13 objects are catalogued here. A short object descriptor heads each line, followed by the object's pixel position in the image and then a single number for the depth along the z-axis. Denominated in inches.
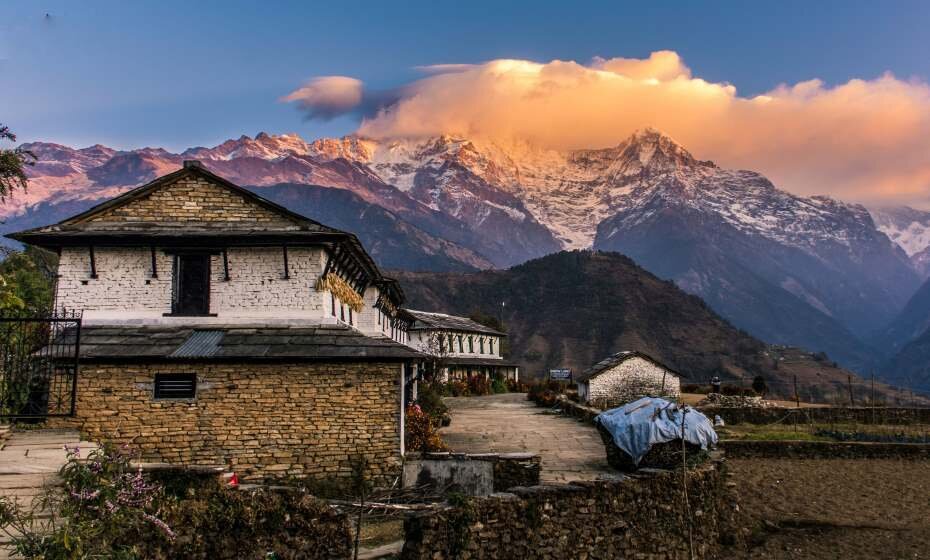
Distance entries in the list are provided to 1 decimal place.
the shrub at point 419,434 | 719.7
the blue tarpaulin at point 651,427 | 709.9
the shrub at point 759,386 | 1910.7
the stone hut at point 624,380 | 1701.5
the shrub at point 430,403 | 1074.7
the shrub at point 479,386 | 2212.1
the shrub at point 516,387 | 2537.4
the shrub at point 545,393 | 1732.3
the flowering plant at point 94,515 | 354.6
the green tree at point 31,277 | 1366.9
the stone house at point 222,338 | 602.2
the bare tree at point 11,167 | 731.4
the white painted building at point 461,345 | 2287.2
